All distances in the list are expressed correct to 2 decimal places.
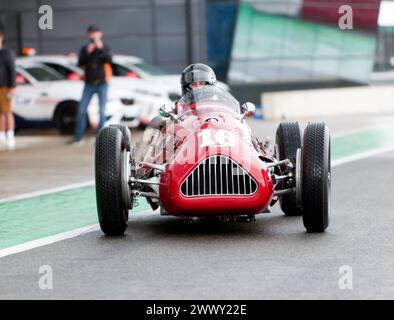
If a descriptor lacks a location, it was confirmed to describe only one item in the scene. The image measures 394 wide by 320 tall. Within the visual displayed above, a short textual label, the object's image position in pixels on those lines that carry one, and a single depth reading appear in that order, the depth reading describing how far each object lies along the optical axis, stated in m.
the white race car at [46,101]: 24.56
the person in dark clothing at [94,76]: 21.09
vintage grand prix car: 9.62
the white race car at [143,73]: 25.55
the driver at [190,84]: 11.08
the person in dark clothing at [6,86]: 20.20
